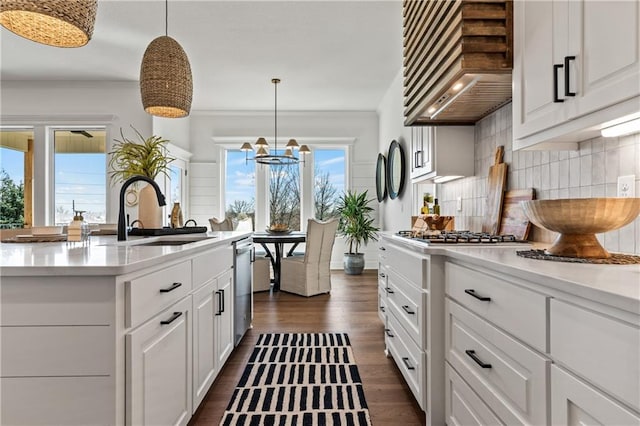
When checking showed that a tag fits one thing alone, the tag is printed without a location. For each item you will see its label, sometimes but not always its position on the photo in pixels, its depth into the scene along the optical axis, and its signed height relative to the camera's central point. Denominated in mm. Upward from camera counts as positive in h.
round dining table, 4785 -368
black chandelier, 5047 +914
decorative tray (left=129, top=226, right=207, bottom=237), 2475 -137
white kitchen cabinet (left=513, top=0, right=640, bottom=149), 1046 +484
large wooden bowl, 1149 -23
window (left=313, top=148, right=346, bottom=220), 6969 +597
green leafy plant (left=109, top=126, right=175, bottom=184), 2523 +364
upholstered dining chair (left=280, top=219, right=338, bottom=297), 4637 -691
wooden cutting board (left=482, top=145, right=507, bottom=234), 2314 +129
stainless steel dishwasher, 2754 -602
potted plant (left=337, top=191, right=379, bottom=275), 6281 -276
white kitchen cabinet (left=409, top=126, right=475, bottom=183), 2812 +463
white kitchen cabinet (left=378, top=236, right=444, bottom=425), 1722 -593
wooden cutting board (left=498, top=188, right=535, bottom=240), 2047 -20
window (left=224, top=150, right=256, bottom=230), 6914 +480
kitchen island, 1052 -375
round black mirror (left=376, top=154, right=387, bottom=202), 6199 +594
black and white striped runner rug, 1897 -1054
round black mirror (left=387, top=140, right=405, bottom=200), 4988 +609
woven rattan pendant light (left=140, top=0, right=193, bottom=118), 2262 +840
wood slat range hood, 1740 +798
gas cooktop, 1831 -143
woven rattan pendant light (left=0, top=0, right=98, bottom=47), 1363 +774
